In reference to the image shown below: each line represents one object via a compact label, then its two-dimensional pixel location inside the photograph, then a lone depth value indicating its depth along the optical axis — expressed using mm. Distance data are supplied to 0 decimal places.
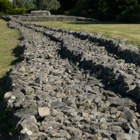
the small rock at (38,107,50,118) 5900
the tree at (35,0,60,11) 105722
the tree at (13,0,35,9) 122943
